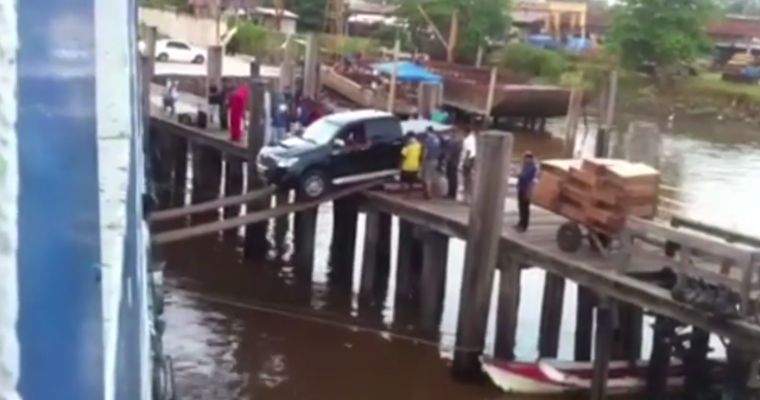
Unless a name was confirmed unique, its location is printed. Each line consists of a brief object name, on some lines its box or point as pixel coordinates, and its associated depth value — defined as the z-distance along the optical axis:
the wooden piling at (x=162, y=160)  25.41
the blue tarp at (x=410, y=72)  41.03
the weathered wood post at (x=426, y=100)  22.59
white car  49.91
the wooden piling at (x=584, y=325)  15.03
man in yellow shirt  17.67
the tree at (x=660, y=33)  51.66
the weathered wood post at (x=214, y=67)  30.31
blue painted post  1.94
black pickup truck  17.86
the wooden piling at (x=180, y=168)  25.36
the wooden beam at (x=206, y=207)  16.98
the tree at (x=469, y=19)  52.62
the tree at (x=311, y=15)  61.06
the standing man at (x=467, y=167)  17.91
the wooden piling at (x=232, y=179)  22.48
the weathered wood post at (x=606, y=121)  22.64
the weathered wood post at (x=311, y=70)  27.39
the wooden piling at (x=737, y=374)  12.30
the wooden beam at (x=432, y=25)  53.50
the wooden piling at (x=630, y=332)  14.96
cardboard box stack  13.77
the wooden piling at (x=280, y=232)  21.17
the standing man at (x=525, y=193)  15.19
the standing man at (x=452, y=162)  17.50
